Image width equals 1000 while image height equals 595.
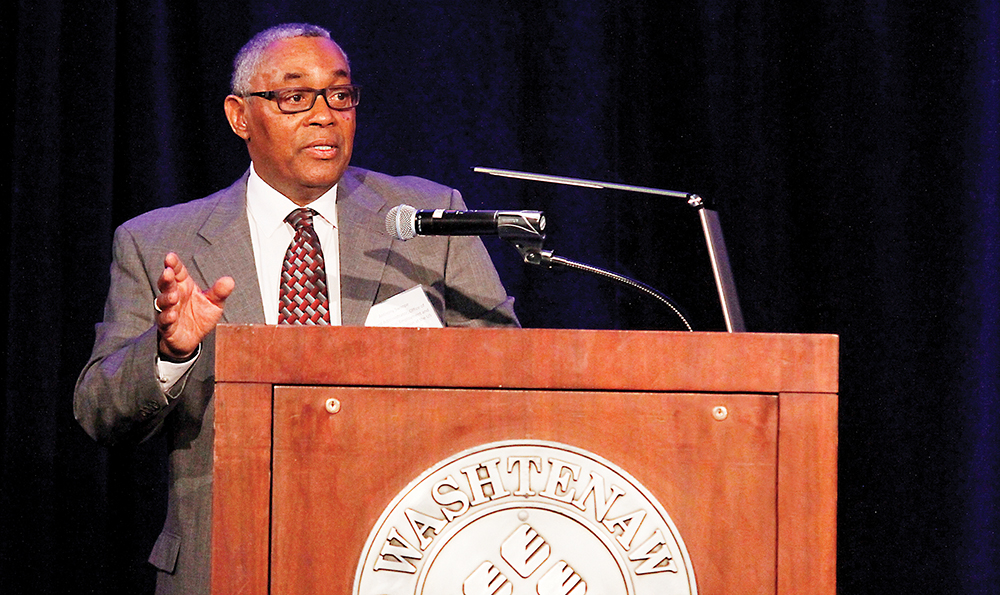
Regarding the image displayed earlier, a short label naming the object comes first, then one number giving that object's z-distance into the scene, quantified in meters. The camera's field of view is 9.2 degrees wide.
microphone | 9.42
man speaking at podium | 10.02
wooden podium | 9.17
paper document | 9.89
